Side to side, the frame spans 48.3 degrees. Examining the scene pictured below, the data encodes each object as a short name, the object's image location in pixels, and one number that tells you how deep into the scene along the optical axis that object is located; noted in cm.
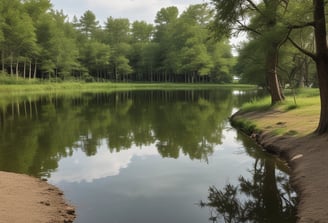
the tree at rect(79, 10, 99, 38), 11669
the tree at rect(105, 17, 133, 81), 9919
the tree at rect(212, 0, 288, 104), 1670
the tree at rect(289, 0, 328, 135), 1460
